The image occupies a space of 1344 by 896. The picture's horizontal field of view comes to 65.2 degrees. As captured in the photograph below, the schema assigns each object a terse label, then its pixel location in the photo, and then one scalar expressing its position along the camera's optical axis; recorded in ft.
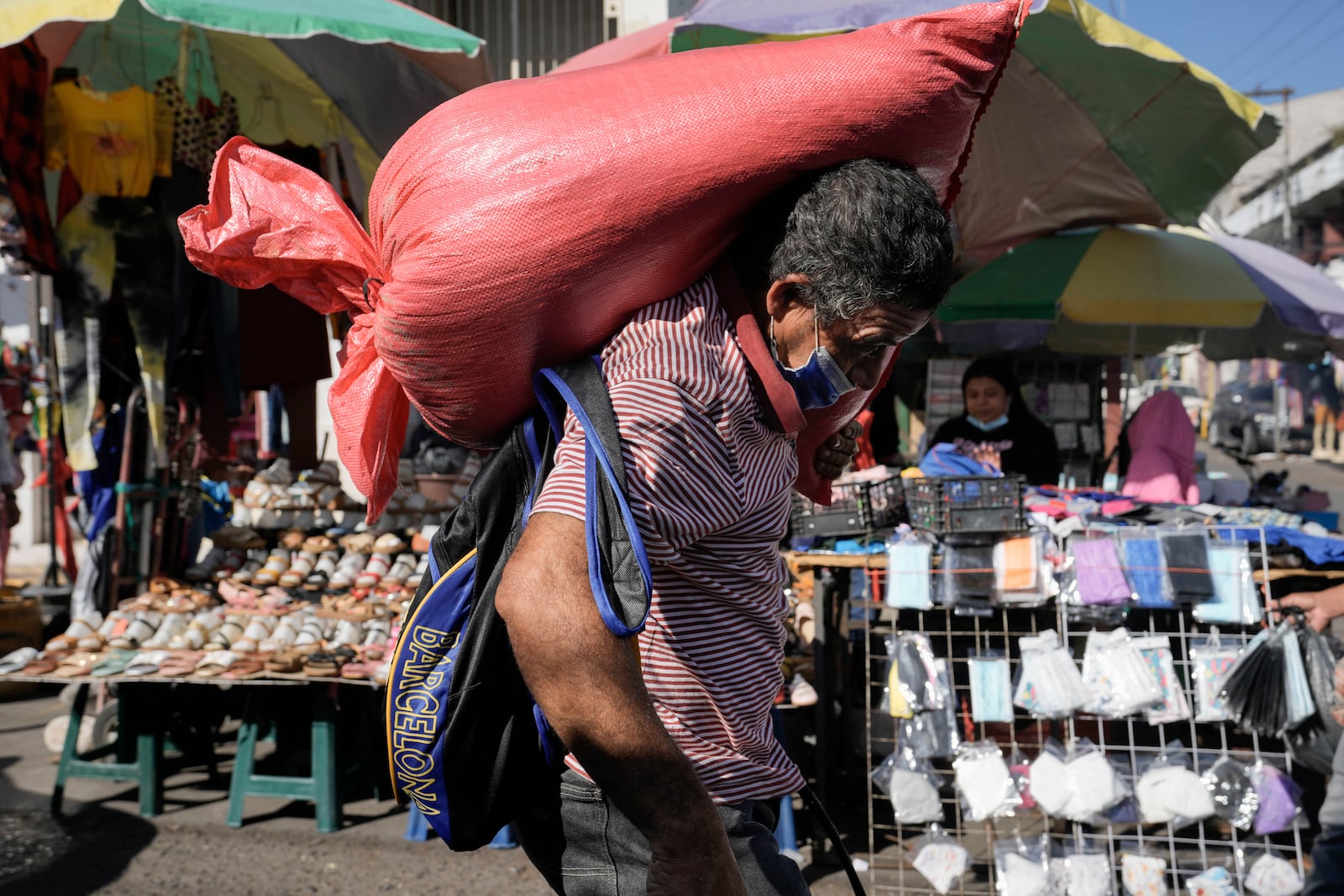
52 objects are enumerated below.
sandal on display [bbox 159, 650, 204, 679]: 14.24
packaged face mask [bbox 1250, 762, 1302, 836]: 11.94
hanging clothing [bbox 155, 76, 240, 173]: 15.96
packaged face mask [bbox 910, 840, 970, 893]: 12.25
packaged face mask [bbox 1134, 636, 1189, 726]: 12.23
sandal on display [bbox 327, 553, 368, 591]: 17.47
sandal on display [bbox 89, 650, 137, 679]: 14.37
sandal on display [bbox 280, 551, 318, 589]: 17.56
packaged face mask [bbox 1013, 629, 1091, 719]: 12.35
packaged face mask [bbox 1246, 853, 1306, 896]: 11.84
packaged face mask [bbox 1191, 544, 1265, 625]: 12.36
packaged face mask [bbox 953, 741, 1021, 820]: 12.38
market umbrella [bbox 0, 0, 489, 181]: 13.00
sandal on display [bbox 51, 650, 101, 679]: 14.26
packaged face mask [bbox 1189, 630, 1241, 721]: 12.27
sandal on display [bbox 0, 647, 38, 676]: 14.24
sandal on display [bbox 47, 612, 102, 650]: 14.97
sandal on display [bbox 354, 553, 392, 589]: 17.20
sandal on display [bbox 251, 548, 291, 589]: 17.69
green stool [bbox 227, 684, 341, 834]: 14.44
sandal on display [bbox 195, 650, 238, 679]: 14.15
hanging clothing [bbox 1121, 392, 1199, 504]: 19.66
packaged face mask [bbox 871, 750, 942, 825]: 12.60
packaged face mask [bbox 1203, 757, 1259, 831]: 12.04
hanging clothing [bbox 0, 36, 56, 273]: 14.51
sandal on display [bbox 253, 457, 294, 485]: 19.58
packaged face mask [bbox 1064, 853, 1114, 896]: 12.01
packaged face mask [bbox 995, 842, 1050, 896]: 12.06
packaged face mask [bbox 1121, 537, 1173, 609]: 12.39
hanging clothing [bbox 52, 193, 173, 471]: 15.58
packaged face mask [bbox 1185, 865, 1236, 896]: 12.03
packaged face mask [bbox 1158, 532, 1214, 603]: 12.42
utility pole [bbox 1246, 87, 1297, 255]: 94.02
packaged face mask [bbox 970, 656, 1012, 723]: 12.75
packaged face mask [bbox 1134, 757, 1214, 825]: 12.00
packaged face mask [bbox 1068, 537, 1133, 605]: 12.52
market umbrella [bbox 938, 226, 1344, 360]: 20.42
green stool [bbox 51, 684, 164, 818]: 14.84
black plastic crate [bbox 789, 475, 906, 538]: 14.46
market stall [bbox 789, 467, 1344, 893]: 12.03
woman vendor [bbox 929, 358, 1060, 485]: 18.60
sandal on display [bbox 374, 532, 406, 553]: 17.92
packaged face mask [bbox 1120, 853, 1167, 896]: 12.11
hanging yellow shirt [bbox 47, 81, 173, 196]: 15.31
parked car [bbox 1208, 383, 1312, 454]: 80.07
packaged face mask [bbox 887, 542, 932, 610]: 12.93
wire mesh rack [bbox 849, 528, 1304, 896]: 12.44
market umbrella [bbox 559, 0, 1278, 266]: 13.99
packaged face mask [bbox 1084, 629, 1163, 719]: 12.14
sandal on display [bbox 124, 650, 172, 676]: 14.35
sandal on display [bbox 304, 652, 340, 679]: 14.06
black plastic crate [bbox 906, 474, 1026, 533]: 12.95
